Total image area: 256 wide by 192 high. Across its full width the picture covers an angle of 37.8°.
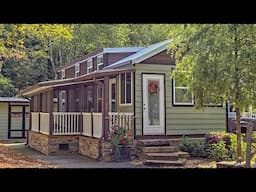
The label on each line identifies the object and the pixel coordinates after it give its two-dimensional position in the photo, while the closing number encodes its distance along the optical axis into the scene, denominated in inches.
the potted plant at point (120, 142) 430.3
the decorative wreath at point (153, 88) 478.0
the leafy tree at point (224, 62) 309.1
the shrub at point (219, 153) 425.4
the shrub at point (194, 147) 445.7
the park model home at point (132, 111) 466.6
